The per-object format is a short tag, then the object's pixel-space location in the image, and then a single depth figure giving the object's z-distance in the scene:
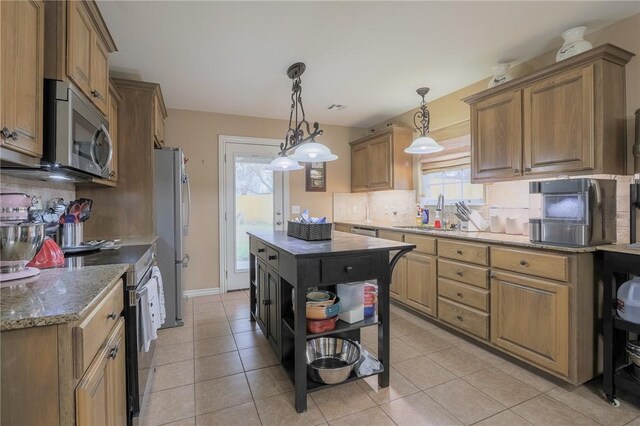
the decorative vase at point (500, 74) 2.73
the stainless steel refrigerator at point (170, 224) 3.03
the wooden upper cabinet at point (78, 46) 1.45
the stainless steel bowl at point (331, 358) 1.88
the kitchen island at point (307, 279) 1.78
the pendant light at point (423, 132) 2.93
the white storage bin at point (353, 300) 2.00
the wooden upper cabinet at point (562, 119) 2.04
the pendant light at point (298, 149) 2.29
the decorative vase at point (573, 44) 2.16
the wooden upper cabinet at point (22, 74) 1.14
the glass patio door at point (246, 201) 4.28
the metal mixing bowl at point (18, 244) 1.15
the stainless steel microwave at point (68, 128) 1.43
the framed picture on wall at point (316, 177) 4.73
